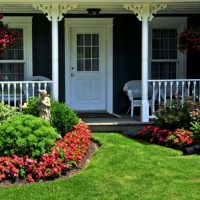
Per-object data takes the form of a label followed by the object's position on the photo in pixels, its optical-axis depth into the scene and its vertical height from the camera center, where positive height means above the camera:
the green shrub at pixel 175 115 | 10.56 -1.15
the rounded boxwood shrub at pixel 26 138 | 7.98 -1.22
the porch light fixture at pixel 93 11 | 12.49 +1.20
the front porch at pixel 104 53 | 13.27 +0.19
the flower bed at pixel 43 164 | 7.73 -1.61
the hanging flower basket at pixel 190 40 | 11.77 +0.47
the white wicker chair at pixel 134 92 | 12.83 -0.83
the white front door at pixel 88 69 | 13.63 -0.24
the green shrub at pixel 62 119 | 9.90 -1.13
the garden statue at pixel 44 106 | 9.53 -0.85
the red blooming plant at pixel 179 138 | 9.95 -1.54
